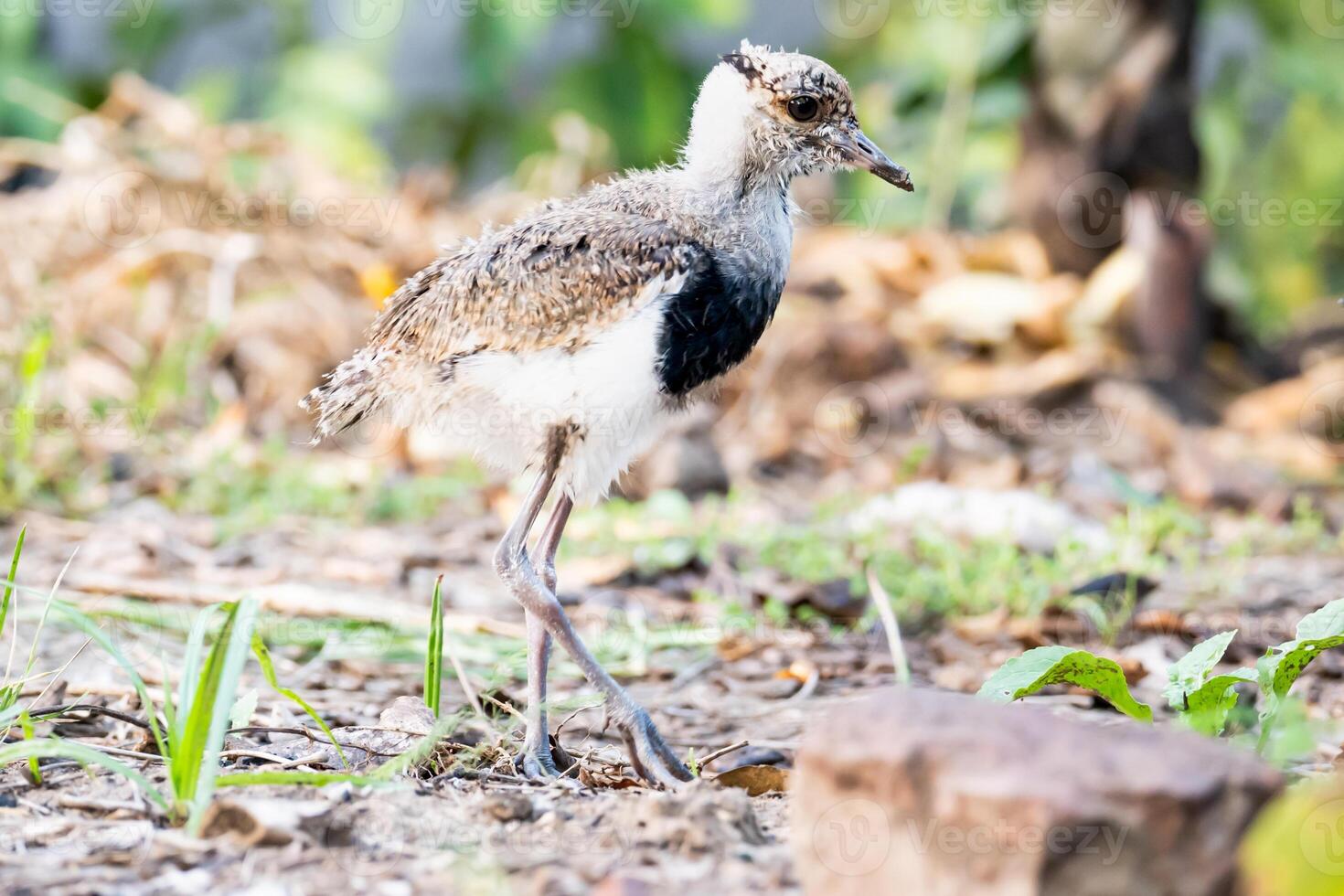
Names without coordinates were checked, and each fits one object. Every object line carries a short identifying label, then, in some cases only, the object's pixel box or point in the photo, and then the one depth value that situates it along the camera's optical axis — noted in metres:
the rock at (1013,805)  3.39
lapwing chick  6.03
